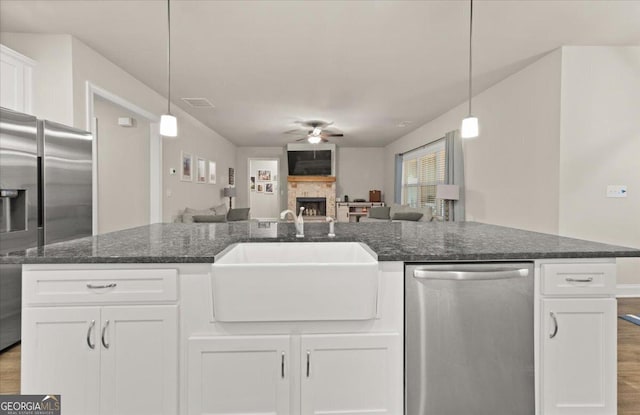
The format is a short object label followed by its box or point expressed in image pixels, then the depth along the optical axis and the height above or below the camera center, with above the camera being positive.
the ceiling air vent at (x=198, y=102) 5.10 +1.56
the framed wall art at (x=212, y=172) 7.38 +0.70
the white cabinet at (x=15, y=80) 2.70 +1.01
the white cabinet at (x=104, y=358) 1.37 -0.63
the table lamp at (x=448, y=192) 5.25 +0.20
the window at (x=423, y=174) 6.55 +0.66
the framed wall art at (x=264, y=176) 10.78 +0.89
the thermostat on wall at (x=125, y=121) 5.06 +1.22
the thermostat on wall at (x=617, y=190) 3.53 +0.16
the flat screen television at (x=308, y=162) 9.38 +1.16
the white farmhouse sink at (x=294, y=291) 1.40 -0.36
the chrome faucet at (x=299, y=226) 2.02 -0.13
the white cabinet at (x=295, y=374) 1.42 -0.71
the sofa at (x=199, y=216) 5.09 -0.19
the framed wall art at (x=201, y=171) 6.61 +0.64
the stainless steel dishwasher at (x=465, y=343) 1.47 -0.60
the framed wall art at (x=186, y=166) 5.77 +0.65
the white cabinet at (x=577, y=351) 1.50 -0.64
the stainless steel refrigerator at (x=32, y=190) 2.39 +0.10
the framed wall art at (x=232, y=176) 9.09 +0.75
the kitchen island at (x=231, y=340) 1.38 -0.57
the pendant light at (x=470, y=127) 2.63 +0.60
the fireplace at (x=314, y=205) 9.56 -0.02
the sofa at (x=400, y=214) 5.77 -0.17
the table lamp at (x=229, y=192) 8.02 +0.28
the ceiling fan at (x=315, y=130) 6.33 +1.51
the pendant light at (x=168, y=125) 2.57 +0.60
